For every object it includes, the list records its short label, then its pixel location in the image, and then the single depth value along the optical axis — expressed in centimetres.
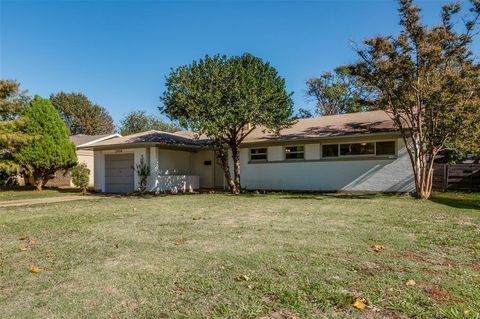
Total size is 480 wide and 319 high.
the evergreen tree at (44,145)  1938
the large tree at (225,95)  1357
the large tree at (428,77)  1144
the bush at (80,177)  1811
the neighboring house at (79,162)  2667
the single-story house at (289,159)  1509
